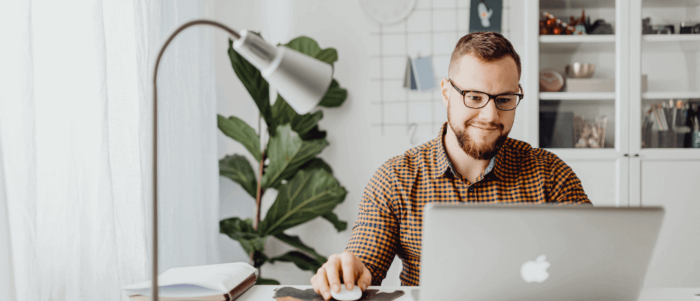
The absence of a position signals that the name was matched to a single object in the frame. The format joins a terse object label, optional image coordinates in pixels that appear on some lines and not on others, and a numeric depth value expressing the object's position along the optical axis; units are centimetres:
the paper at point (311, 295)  93
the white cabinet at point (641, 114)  224
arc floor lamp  57
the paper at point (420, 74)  247
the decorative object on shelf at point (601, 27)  229
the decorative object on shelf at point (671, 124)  229
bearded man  126
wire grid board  245
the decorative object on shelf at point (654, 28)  226
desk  95
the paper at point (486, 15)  242
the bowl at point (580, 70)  235
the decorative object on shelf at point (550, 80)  234
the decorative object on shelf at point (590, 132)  233
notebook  89
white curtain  97
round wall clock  245
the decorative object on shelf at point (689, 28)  230
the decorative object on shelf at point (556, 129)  235
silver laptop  66
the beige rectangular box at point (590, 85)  230
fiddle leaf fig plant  213
